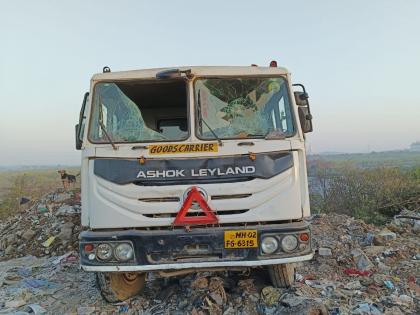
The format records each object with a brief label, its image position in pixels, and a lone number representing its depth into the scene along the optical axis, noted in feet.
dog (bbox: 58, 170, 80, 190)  35.60
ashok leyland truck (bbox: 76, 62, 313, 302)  11.06
